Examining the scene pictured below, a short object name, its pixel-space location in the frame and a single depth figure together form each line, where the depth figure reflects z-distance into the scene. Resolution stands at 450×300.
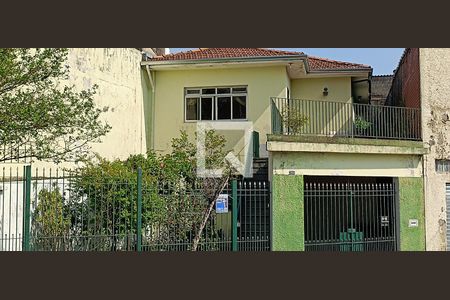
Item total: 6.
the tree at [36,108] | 9.85
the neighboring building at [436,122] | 14.48
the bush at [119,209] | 11.59
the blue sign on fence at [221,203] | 12.59
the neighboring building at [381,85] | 28.33
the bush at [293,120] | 14.83
